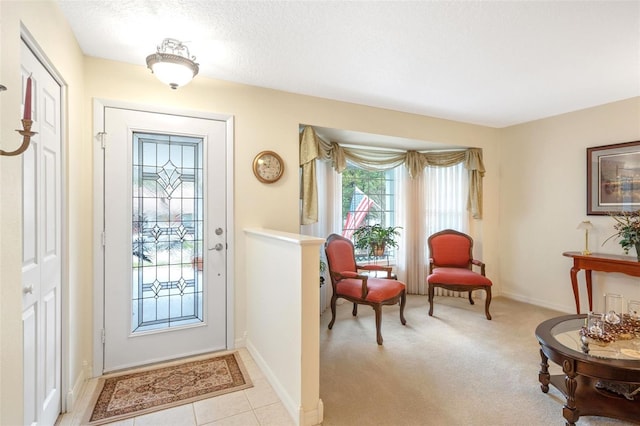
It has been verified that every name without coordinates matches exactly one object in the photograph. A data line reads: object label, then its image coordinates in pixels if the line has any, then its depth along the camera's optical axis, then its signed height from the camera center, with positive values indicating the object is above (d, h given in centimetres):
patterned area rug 197 -124
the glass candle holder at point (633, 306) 320 -95
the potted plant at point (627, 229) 298 -14
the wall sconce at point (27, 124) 92 +27
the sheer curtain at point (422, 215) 459 -2
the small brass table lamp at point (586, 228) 342 -16
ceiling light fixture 204 +100
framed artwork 326 +40
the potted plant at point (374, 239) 427 -35
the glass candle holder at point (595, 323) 198 -72
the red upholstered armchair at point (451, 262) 360 -63
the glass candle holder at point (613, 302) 331 -96
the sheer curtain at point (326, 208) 389 +7
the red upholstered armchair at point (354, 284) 301 -73
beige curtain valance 395 +75
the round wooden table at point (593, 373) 168 -88
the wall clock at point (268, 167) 292 +45
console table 298 -51
